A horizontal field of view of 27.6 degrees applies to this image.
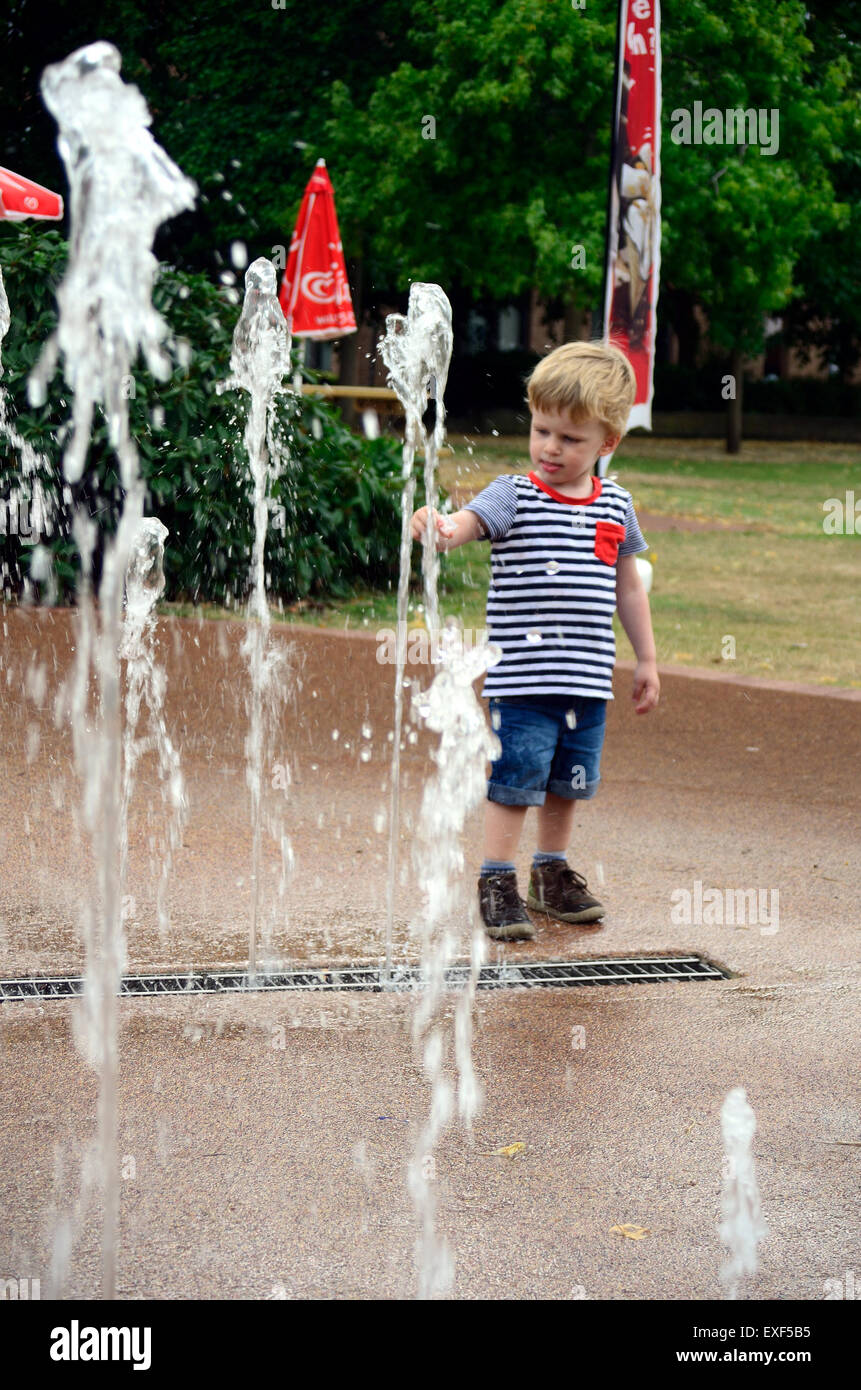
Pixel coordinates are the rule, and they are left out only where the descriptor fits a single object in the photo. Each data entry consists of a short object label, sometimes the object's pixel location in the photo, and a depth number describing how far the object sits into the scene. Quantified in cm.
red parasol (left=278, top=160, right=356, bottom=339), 1455
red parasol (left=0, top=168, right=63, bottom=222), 823
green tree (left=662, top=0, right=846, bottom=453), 2603
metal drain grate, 390
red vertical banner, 887
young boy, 434
